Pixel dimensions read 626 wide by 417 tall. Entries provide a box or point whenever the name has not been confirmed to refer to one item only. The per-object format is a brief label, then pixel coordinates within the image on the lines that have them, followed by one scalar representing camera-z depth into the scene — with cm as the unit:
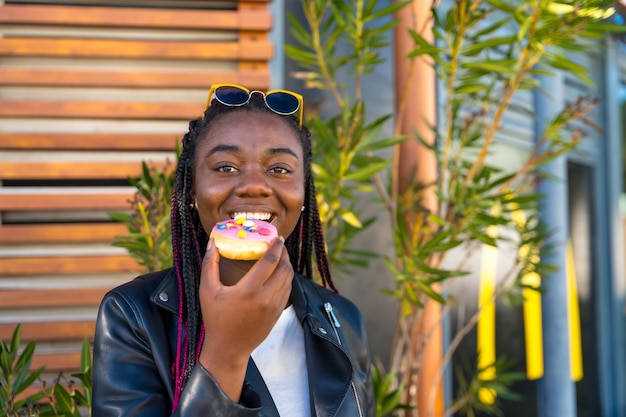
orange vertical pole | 337
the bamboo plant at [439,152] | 284
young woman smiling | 123
